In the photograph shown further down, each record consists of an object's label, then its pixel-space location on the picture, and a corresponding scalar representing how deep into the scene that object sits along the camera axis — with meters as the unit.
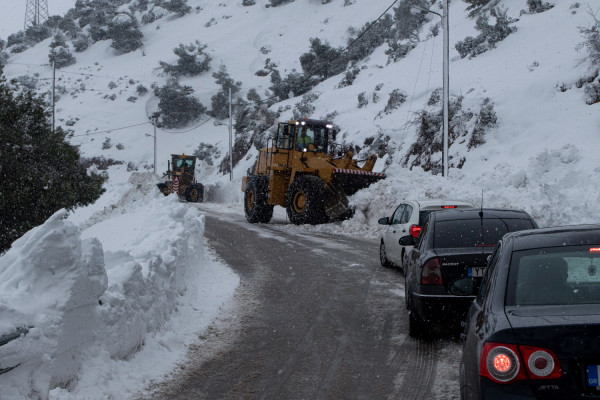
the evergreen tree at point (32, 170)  16.98
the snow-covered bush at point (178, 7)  105.62
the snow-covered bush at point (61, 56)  95.38
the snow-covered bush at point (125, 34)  94.81
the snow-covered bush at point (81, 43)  99.60
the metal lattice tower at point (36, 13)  113.94
